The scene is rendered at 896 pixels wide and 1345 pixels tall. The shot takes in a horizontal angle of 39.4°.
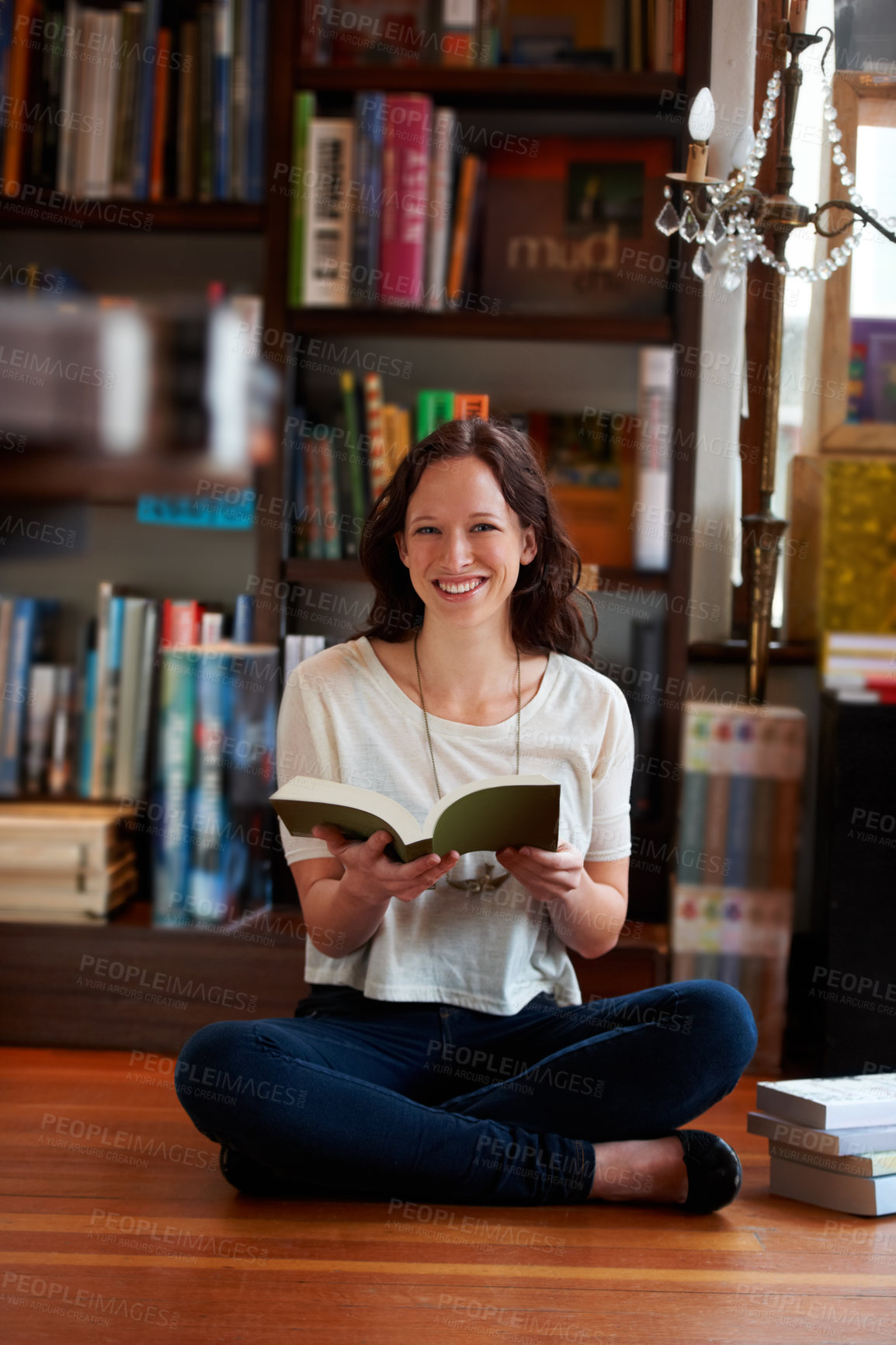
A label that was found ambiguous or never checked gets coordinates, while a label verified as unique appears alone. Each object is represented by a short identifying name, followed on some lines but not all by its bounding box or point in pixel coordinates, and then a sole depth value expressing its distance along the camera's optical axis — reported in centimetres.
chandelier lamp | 157
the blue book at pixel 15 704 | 217
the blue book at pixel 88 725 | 216
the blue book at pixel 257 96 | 203
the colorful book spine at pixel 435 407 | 208
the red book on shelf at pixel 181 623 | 215
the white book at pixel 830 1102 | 145
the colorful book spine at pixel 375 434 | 209
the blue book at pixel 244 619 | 212
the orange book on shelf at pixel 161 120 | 206
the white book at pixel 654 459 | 203
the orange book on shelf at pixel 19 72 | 207
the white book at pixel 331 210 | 204
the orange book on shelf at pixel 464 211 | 206
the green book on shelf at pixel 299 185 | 204
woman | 134
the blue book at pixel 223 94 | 203
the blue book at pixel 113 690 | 215
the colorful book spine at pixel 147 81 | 206
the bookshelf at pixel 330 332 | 202
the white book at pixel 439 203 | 203
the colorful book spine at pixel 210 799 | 208
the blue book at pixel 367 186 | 202
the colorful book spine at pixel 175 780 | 209
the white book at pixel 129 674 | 215
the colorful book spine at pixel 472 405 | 189
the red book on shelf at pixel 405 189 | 202
